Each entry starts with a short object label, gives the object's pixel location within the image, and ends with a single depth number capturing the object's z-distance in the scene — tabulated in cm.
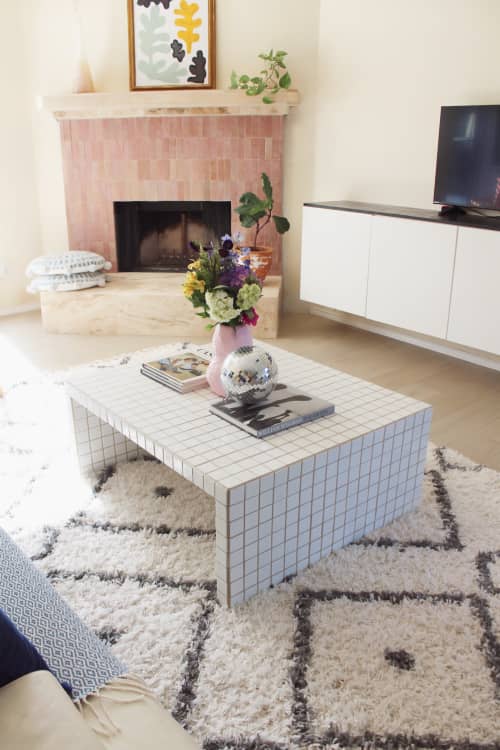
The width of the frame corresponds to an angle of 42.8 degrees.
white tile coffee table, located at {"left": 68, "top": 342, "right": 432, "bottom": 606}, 160
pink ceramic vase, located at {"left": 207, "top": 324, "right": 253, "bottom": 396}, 200
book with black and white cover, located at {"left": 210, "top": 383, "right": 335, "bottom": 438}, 179
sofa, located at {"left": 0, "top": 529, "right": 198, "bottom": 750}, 80
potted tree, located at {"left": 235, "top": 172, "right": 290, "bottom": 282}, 395
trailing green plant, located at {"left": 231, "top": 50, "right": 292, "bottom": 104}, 384
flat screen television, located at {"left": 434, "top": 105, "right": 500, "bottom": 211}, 307
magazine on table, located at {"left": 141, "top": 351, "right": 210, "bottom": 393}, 208
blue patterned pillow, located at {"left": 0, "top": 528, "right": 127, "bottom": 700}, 107
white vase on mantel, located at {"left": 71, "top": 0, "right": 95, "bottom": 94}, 412
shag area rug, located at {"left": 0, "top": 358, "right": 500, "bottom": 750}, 134
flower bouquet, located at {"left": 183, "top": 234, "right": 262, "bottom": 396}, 187
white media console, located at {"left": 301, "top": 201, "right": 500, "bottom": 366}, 307
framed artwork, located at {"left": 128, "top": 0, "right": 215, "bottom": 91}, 401
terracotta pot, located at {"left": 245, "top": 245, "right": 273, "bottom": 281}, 395
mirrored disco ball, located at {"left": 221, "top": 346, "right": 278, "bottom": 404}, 181
